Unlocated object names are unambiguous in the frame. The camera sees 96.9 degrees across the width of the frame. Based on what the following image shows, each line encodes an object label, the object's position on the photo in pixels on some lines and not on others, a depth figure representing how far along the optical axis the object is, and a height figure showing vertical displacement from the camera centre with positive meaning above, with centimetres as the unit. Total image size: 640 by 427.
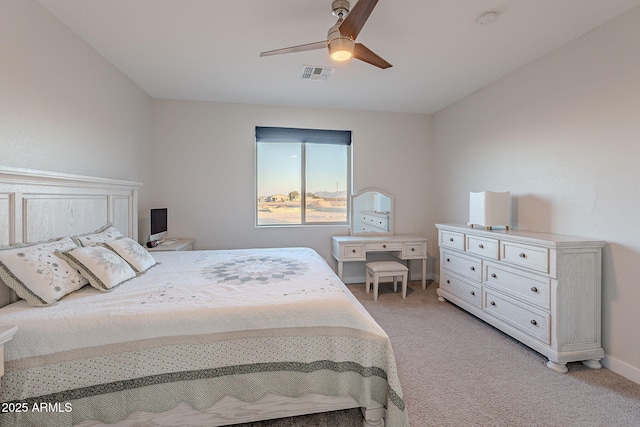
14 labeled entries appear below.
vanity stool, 360 -77
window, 429 +55
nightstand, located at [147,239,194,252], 329 -41
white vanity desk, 395 -51
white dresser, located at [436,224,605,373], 216 -67
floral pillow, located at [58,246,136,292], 181 -36
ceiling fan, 164 +116
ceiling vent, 298 +151
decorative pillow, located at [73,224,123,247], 212 -20
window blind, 416 +115
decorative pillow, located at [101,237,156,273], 219 -33
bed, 132 -71
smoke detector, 209 +146
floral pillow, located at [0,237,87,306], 154 -35
